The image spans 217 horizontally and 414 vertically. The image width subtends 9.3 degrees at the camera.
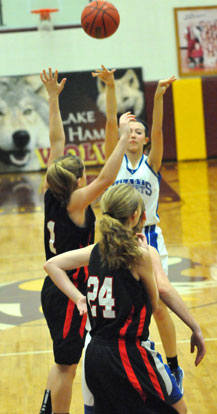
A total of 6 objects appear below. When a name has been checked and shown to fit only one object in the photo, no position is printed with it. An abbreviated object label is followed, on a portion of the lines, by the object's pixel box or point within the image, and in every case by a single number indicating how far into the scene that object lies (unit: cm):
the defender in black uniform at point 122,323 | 570
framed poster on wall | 3057
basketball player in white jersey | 940
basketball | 1362
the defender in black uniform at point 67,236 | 729
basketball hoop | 3021
